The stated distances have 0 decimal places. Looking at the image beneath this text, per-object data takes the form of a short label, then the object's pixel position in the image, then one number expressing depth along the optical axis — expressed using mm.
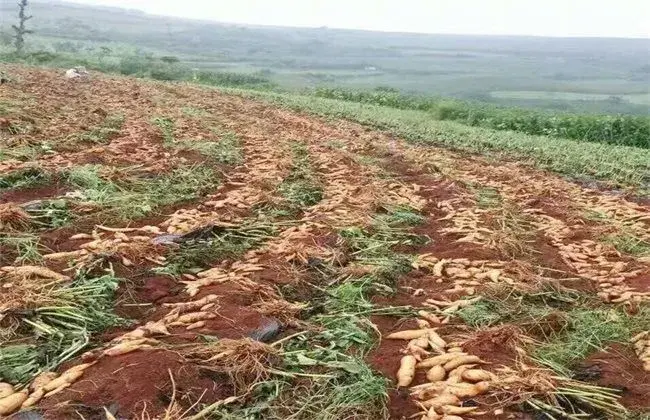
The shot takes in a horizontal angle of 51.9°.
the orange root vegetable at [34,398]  2988
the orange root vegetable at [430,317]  4023
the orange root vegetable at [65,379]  3117
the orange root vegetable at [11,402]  2961
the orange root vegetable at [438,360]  3453
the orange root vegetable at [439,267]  4855
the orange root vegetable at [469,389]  3127
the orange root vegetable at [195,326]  3744
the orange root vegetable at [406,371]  3286
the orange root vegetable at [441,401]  3051
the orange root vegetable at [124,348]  3402
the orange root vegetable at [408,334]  3797
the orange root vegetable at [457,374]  3262
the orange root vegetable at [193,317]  3830
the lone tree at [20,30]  30062
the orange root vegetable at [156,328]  3646
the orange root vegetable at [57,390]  3062
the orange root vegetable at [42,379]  3150
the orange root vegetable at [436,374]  3335
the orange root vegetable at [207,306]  3974
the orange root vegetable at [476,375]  3254
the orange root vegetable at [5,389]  3098
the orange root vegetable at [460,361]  3412
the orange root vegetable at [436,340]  3684
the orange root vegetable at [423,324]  3930
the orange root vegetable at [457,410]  2980
